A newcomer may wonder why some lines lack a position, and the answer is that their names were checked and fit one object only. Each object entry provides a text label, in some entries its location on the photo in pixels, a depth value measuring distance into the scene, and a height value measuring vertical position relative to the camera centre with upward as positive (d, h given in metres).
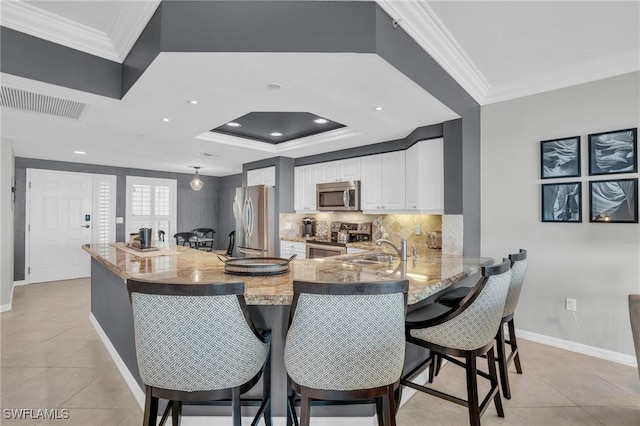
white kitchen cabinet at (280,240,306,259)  5.16 -0.57
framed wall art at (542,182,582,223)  2.94 +0.14
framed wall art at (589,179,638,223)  2.66 +0.14
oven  4.58 -0.51
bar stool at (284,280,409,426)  1.25 -0.52
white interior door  5.91 -0.20
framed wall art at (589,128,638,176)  2.66 +0.57
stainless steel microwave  4.68 +0.31
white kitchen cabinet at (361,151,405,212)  4.20 +0.47
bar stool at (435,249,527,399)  2.20 -0.61
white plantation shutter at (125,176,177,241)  7.07 +0.25
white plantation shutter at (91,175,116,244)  6.57 +0.11
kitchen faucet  2.55 -0.29
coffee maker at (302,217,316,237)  5.65 -0.21
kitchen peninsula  1.76 -0.39
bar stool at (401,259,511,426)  1.68 -0.63
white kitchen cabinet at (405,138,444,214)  3.50 +0.45
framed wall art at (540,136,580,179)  2.94 +0.57
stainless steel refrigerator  5.46 -0.10
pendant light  5.75 +0.57
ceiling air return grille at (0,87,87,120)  2.59 +1.00
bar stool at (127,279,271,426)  1.26 -0.53
